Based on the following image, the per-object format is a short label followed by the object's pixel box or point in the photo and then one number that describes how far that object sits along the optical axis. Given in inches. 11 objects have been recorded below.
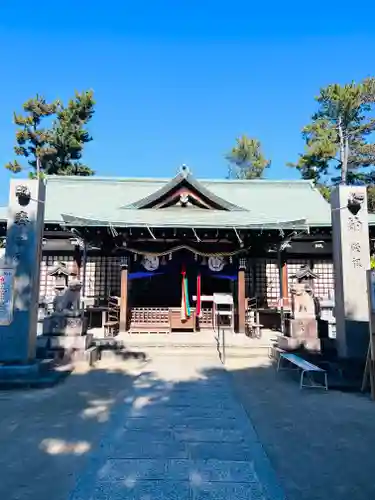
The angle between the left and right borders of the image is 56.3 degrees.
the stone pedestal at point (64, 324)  354.6
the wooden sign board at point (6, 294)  277.6
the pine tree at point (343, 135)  1154.7
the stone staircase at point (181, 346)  387.5
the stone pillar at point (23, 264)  279.7
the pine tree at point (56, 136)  1125.1
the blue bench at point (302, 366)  261.3
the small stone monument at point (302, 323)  344.4
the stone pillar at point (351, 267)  289.9
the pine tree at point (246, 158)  1584.9
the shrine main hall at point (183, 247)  504.7
